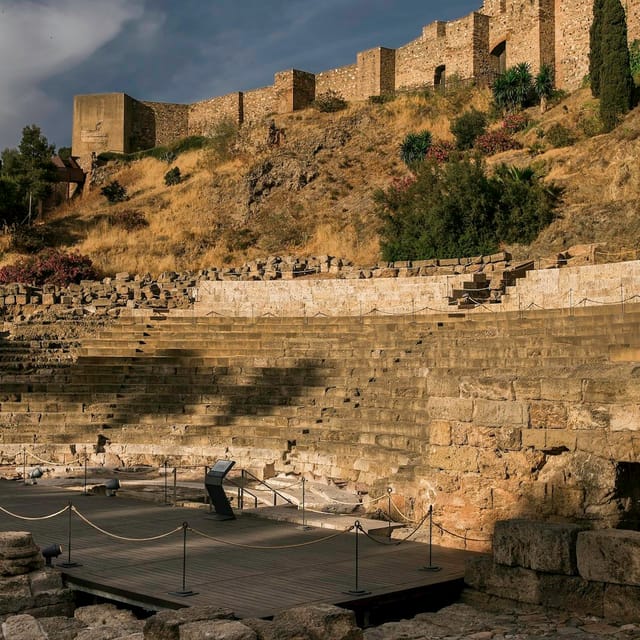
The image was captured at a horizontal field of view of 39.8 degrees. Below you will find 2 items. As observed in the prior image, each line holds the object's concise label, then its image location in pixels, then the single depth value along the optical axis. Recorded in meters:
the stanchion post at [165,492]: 11.64
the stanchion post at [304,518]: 9.77
